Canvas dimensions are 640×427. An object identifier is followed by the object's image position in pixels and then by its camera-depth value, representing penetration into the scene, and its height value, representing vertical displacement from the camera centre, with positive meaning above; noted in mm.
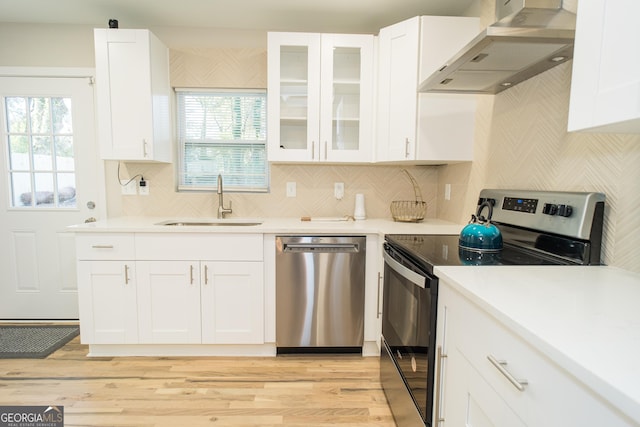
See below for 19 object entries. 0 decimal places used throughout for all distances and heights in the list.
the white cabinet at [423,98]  2064 +558
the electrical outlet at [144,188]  2621 -77
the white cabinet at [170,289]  2084 -713
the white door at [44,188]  2582 -84
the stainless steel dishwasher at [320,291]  2102 -717
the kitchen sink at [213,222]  2402 -326
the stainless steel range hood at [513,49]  1112 +511
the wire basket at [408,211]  2391 -209
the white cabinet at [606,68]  738 +288
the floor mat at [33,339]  2188 -1185
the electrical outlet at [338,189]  2666 -63
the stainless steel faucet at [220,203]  2511 -183
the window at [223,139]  2674 +334
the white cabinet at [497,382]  579 -440
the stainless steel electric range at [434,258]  1178 -293
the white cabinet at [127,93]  2227 +591
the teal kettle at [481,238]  1345 -228
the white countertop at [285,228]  2033 -305
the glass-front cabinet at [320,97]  2262 +599
